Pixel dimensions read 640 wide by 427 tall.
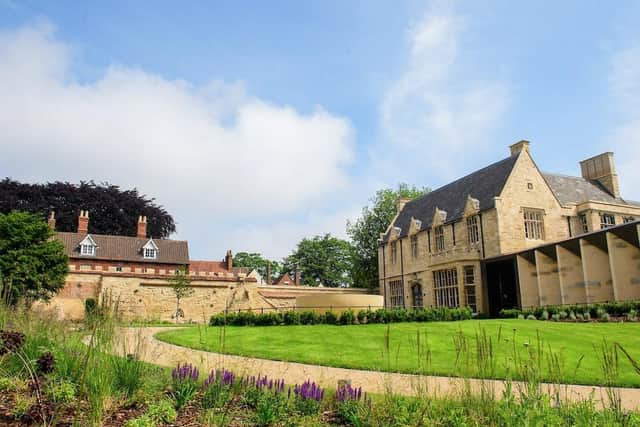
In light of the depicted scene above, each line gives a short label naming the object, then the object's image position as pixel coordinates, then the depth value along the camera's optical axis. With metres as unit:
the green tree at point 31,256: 28.84
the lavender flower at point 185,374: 6.13
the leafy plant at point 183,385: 5.62
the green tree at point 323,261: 71.00
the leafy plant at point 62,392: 5.24
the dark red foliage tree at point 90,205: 46.81
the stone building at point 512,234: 24.89
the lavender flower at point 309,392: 5.71
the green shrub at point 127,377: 5.70
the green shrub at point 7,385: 5.83
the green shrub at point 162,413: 5.01
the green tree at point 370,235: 52.81
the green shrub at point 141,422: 4.57
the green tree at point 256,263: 80.12
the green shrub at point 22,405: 4.88
